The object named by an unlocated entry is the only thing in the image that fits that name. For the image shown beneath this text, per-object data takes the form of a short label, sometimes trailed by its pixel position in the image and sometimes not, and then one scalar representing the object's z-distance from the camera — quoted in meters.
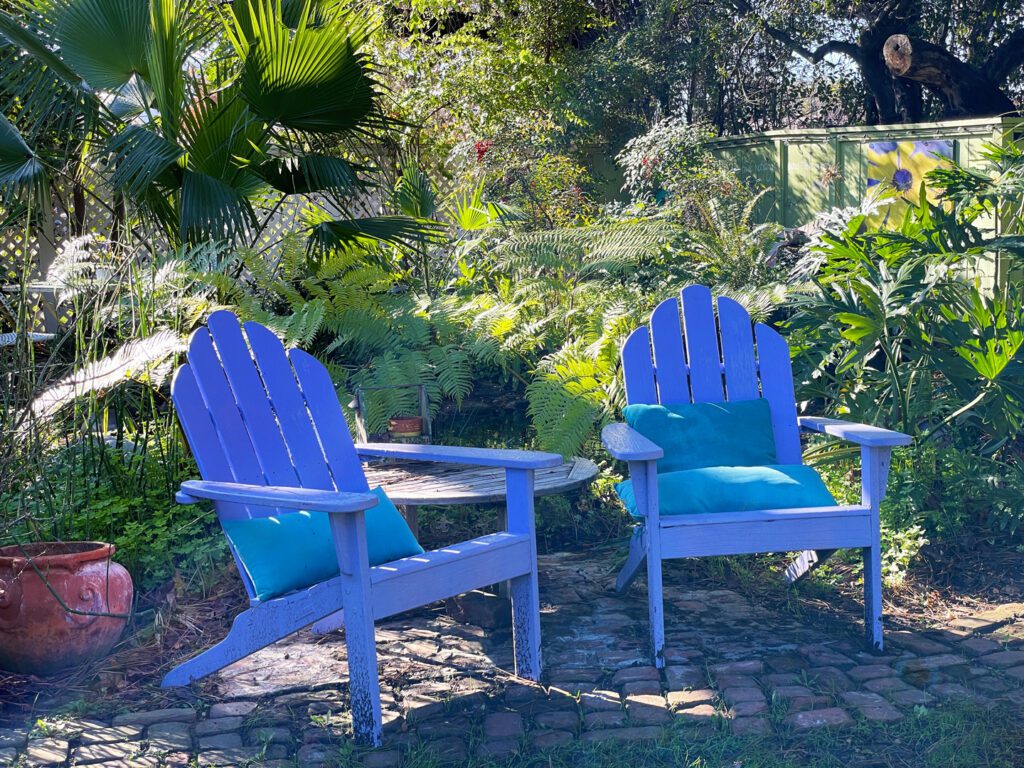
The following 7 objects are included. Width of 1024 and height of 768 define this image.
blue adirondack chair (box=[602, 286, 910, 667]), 3.07
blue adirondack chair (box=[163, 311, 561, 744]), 2.52
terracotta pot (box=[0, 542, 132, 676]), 2.93
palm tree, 4.61
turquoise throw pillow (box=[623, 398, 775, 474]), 3.59
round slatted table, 3.13
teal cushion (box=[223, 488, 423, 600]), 2.64
